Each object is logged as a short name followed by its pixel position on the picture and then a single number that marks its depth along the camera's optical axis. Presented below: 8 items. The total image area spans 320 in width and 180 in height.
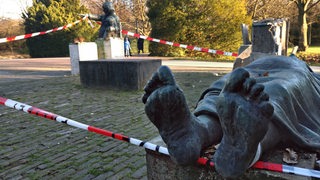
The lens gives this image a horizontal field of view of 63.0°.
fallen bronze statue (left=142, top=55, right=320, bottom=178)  1.29
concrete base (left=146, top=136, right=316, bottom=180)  1.60
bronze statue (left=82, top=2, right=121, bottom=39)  9.66
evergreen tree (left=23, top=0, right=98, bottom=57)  19.87
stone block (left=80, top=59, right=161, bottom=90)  6.27
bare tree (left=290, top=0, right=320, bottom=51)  17.84
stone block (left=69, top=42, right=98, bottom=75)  9.31
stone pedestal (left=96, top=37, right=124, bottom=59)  9.65
